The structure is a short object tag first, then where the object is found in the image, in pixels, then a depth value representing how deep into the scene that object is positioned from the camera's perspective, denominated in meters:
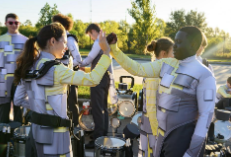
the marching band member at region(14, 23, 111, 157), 2.24
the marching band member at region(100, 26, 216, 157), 2.10
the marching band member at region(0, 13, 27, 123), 4.98
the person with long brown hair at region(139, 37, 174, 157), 3.07
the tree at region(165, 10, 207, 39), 45.71
